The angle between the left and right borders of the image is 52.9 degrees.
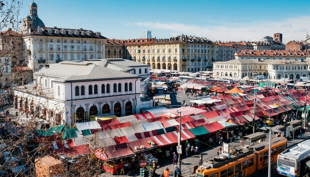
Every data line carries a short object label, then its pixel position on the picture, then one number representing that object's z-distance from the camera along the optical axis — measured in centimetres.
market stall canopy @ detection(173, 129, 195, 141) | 2674
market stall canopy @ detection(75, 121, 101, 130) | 2671
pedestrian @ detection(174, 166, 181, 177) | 2111
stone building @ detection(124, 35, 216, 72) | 11225
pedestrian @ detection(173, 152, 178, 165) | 2409
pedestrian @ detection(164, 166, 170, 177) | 2067
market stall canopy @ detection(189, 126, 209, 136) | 2822
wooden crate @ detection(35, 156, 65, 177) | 1731
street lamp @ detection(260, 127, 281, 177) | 2936
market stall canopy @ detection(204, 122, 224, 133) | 2980
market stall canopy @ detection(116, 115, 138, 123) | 3030
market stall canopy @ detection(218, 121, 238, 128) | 3122
